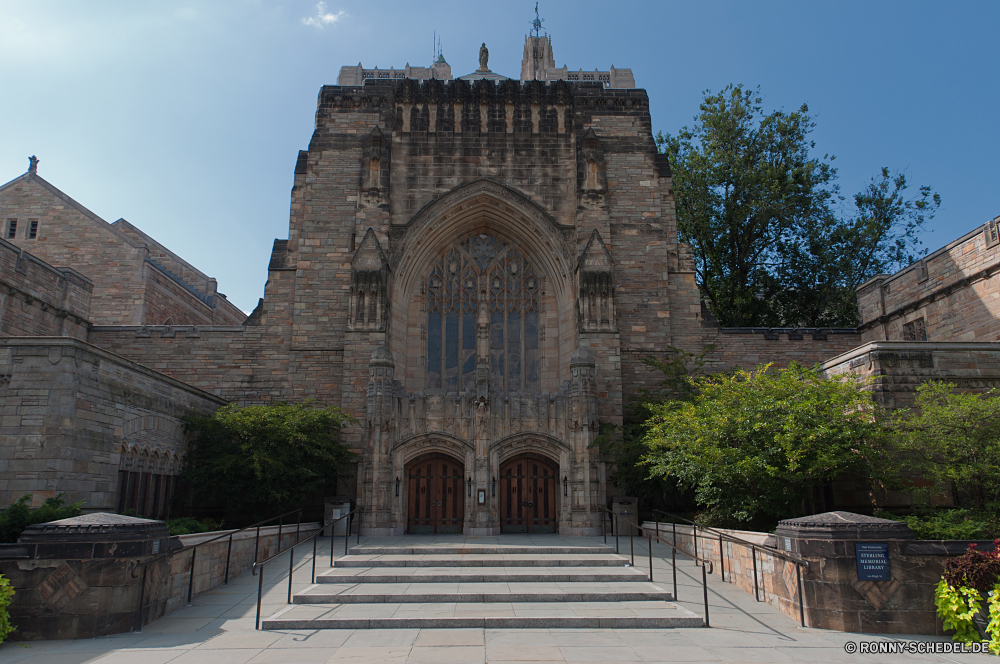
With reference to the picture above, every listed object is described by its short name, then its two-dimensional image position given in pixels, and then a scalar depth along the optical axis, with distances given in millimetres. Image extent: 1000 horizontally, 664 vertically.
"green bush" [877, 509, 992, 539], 9578
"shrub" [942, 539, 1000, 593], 8250
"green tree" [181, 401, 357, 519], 14680
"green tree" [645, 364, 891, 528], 11289
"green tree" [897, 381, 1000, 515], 10727
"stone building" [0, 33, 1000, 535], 19156
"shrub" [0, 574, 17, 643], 7660
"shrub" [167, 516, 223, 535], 11484
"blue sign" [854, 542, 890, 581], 8633
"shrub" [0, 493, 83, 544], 9016
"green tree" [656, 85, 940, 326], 28453
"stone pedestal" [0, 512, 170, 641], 8102
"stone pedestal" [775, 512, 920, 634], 8539
